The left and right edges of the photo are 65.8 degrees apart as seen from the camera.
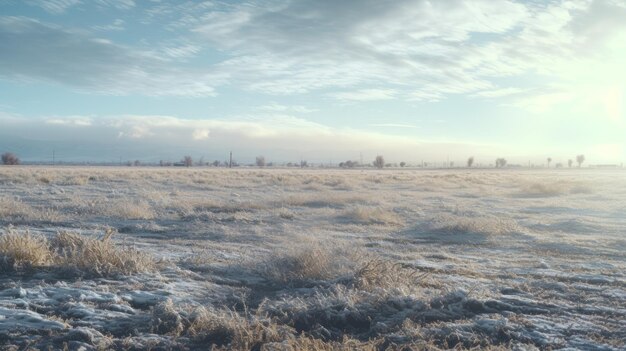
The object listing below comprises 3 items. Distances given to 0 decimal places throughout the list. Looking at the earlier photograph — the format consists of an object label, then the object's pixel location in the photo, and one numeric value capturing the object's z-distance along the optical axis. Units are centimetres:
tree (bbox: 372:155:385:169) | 15075
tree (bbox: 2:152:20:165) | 11331
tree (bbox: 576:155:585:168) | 18612
